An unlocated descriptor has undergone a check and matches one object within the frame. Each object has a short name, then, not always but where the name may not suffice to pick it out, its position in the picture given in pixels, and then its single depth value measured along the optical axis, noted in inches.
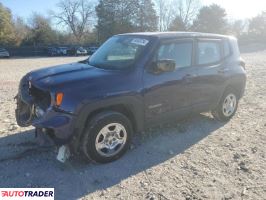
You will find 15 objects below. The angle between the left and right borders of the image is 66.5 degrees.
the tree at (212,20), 1451.8
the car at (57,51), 1141.3
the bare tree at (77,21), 1769.6
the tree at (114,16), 1426.8
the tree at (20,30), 1292.6
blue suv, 103.7
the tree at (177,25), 1493.8
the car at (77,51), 1142.1
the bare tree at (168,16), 1774.4
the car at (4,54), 1031.6
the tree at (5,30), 1242.1
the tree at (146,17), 1465.5
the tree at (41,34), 1351.0
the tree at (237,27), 1664.8
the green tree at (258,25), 1584.9
